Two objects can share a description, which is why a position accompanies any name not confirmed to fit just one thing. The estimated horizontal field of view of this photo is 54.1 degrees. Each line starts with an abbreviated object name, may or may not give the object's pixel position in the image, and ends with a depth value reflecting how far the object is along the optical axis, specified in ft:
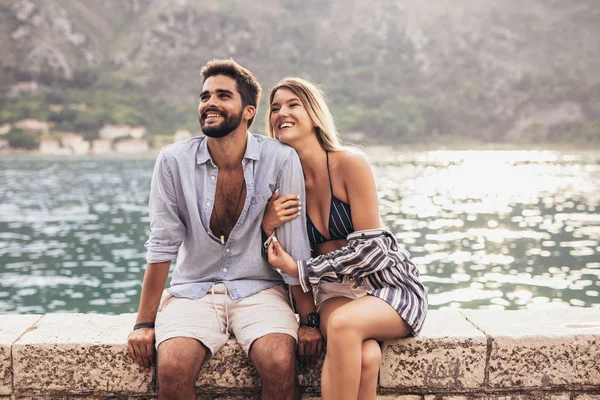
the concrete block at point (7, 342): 10.05
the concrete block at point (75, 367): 10.07
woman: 9.36
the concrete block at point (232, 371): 10.28
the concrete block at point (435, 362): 10.30
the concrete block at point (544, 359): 10.29
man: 10.17
